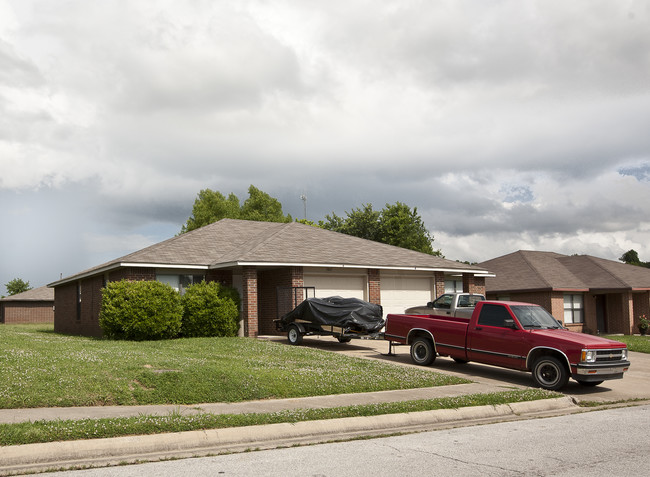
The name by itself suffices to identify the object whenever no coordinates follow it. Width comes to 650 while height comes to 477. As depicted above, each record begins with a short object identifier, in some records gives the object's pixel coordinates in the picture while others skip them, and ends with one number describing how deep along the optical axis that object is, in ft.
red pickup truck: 41.06
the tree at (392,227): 169.99
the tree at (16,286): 297.24
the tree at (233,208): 176.76
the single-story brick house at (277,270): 74.74
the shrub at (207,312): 70.33
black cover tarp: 61.41
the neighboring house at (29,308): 184.75
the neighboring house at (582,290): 111.34
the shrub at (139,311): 66.13
